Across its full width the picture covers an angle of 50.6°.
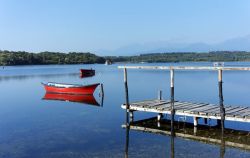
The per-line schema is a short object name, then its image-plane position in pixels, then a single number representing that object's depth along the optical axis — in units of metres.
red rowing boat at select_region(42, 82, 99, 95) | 31.03
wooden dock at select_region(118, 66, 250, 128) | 14.45
